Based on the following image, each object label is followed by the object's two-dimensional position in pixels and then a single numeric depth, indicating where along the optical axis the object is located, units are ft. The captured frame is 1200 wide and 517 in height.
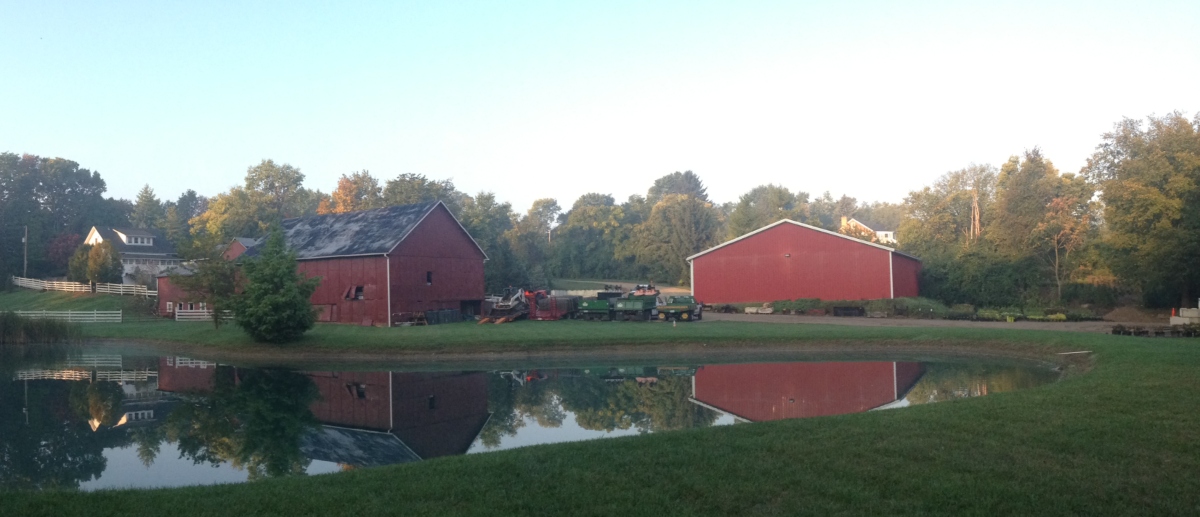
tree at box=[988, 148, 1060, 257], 173.88
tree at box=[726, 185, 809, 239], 264.93
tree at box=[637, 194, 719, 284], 270.67
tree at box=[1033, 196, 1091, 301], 168.04
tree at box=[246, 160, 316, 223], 278.87
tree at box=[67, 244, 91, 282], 204.23
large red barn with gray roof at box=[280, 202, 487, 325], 124.88
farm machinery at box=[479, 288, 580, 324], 133.69
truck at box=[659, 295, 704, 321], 126.31
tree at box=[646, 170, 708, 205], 457.68
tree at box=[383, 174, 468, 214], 218.18
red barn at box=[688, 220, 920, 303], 148.77
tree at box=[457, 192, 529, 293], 201.26
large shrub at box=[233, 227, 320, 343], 95.66
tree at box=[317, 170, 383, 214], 245.86
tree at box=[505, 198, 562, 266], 303.89
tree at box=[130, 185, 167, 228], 334.85
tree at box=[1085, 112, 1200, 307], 124.67
